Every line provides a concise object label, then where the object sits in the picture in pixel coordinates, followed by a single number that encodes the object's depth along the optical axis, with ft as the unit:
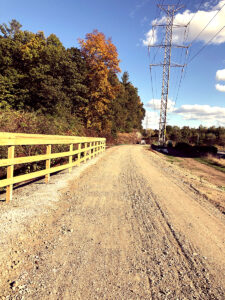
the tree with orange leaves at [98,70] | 89.45
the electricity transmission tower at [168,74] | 99.54
